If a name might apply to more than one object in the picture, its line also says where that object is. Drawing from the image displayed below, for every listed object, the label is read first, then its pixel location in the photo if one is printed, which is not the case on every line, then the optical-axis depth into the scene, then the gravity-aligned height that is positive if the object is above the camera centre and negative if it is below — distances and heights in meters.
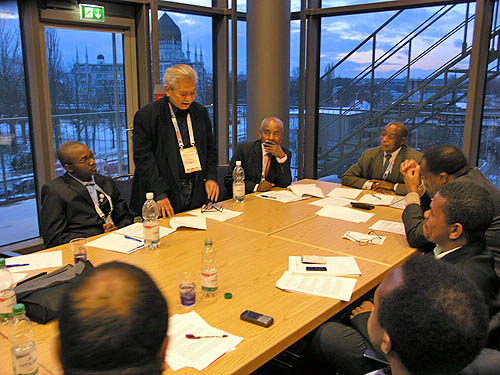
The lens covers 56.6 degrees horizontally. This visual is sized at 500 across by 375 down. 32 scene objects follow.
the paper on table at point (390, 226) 2.96 -0.81
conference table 1.63 -0.81
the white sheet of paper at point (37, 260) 2.28 -0.80
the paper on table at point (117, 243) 2.52 -0.79
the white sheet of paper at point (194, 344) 1.50 -0.82
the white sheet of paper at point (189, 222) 2.91 -0.77
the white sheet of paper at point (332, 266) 2.23 -0.81
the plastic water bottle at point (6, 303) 1.74 -0.74
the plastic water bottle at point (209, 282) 1.94 -0.75
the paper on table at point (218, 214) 3.19 -0.79
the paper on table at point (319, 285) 2.04 -0.83
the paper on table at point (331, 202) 3.60 -0.79
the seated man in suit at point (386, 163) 4.05 -0.56
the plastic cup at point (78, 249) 2.32 -0.74
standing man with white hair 3.24 -0.35
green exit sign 4.61 +0.88
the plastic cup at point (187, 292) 1.87 -0.76
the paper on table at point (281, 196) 3.72 -0.77
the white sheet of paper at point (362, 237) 2.74 -0.81
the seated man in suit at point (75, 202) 2.87 -0.64
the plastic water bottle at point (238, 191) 3.60 -0.69
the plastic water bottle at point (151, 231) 2.49 -0.69
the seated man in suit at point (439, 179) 2.62 -0.48
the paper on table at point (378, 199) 3.64 -0.79
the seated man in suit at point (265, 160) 4.16 -0.53
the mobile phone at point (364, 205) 3.48 -0.78
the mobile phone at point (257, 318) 1.74 -0.81
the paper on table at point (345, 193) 3.89 -0.78
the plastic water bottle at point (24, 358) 1.39 -0.76
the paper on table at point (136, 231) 2.75 -0.77
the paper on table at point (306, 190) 3.88 -0.76
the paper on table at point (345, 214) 3.22 -0.80
